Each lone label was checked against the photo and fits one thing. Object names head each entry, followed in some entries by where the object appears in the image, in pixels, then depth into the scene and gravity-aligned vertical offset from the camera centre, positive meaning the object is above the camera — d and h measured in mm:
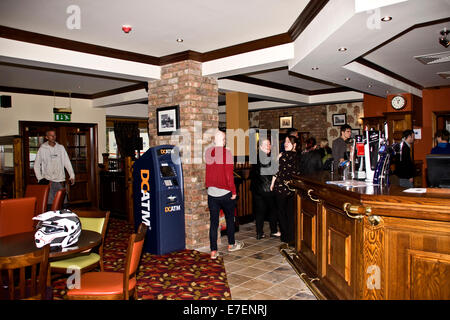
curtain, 11594 +521
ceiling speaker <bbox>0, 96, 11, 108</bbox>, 7688 +1124
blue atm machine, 4816 -668
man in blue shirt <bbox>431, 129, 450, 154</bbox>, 6051 +26
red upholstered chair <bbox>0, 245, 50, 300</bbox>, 2117 -770
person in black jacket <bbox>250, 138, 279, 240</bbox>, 5387 -647
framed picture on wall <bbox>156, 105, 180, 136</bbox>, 5352 +466
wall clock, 8659 +1089
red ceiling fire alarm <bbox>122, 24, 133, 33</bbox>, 4211 +1478
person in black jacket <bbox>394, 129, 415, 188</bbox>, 5157 -277
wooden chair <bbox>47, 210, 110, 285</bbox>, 3178 -1015
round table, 2571 -725
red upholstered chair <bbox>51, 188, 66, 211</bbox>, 4363 -619
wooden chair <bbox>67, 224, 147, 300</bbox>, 2494 -1001
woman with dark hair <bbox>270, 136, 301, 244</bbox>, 5176 -601
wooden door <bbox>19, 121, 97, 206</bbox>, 8438 +24
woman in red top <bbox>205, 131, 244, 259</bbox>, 4543 -459
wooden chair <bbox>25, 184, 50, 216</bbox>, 4758 -589
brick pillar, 5250 +565
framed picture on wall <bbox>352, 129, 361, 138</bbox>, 10491 +473
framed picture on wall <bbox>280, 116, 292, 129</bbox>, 11820 +877
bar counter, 2189 -664
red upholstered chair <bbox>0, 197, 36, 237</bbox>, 3549 -648
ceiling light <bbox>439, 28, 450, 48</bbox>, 4317 +1313
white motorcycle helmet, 2713 -617
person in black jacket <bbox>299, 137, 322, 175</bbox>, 5582 -230
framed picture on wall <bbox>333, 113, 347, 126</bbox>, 10758 +873
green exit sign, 8625 +872
